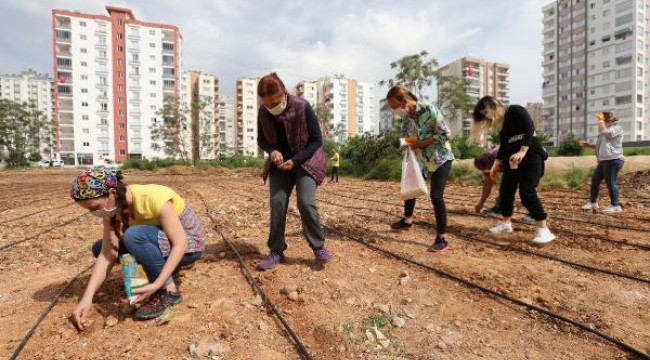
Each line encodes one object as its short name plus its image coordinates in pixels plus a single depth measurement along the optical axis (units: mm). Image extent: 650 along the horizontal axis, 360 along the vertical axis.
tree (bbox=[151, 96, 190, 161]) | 34906
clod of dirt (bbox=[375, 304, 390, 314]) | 2254
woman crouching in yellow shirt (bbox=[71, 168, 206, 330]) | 2037
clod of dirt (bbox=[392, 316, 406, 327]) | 2097
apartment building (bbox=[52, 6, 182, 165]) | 54031
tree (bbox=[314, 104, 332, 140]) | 43562
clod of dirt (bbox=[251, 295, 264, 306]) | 2385
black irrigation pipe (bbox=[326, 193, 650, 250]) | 3389
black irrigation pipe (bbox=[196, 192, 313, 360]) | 1868
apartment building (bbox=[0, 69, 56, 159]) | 107312
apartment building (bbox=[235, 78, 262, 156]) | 83438
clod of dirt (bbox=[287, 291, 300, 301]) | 2451
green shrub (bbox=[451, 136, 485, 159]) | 16969
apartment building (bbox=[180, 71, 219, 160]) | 35625
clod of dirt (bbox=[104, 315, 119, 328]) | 2152
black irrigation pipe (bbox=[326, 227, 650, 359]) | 1782
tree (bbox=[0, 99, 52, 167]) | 37781
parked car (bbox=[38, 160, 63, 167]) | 52184
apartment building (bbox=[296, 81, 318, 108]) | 89375
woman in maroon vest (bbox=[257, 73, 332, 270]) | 2846
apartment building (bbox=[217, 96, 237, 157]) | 88062
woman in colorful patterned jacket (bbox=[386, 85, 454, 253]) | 3443
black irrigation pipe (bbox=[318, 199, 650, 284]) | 2611
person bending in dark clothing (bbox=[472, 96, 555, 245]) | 3480
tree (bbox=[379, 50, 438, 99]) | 17516
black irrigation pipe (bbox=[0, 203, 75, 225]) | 5673
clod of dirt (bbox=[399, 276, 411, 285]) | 2645
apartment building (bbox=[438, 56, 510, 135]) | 79106
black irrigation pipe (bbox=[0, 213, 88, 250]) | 4062
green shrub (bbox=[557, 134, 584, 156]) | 17328
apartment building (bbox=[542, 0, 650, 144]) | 53031
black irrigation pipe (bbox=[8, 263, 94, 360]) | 1904
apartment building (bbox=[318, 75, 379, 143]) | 83312
